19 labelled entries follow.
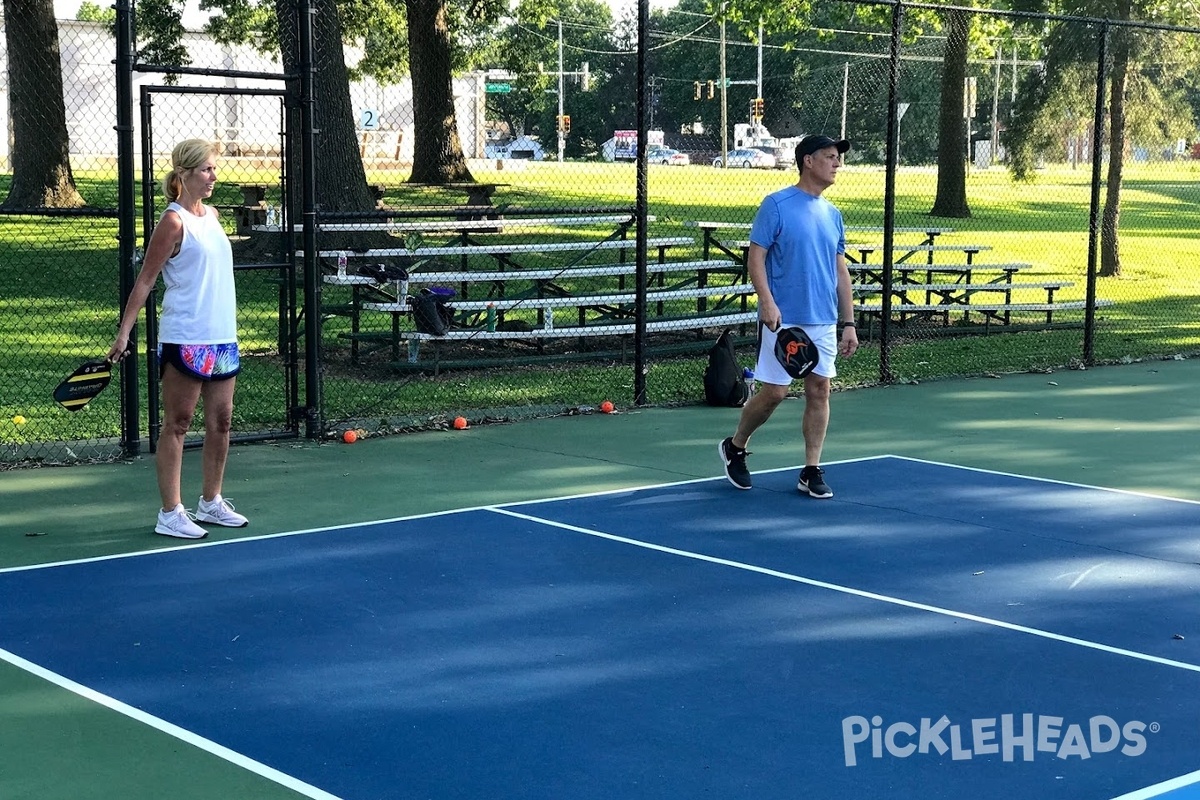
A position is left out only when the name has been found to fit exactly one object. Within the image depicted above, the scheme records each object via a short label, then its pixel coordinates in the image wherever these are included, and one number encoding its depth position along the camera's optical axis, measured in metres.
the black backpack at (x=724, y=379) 12.38
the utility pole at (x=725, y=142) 17.05
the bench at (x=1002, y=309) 17.86
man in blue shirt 8.85
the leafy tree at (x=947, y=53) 28.88
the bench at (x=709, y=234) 16.00
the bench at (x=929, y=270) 17.39
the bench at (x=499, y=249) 13.48
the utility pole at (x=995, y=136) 29.83
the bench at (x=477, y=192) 22.02
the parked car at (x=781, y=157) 21.78
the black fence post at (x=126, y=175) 9.34
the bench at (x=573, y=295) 13.69
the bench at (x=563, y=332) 13.56
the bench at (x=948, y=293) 17.56
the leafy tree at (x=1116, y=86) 23.00
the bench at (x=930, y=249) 18.14
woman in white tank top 7.55
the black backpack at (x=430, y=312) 13.15
